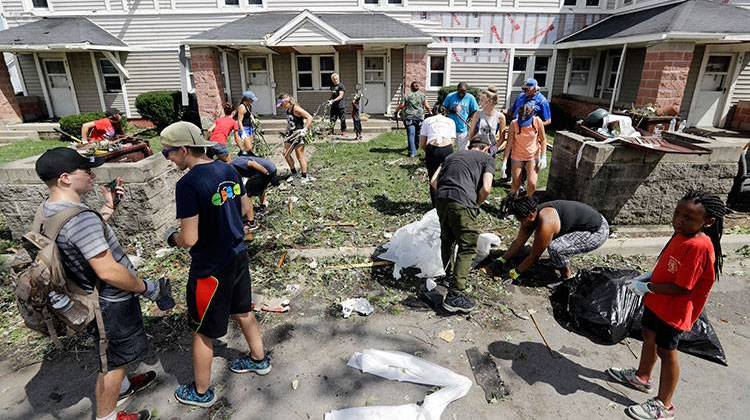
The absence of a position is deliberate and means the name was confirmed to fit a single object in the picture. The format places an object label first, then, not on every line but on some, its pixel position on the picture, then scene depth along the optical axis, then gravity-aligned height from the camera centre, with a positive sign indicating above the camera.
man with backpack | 2.03 -1.02
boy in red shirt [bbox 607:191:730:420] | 2.33 -1.24
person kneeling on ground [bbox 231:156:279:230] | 5.36 -1.35
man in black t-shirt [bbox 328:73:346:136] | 10.78 -0.87
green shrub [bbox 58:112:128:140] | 12.84 -1.58
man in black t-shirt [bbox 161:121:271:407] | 2.31 -0.99
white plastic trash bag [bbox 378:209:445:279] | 4.30 -1.88
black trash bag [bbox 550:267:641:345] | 3.34 -1.93
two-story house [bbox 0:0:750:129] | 14.45 +0.64
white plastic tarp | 2.58 -2.11
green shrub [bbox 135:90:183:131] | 13.98 -1.19
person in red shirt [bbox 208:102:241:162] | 6.35 -0.88
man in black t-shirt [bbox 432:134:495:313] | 3.65 -1.17
